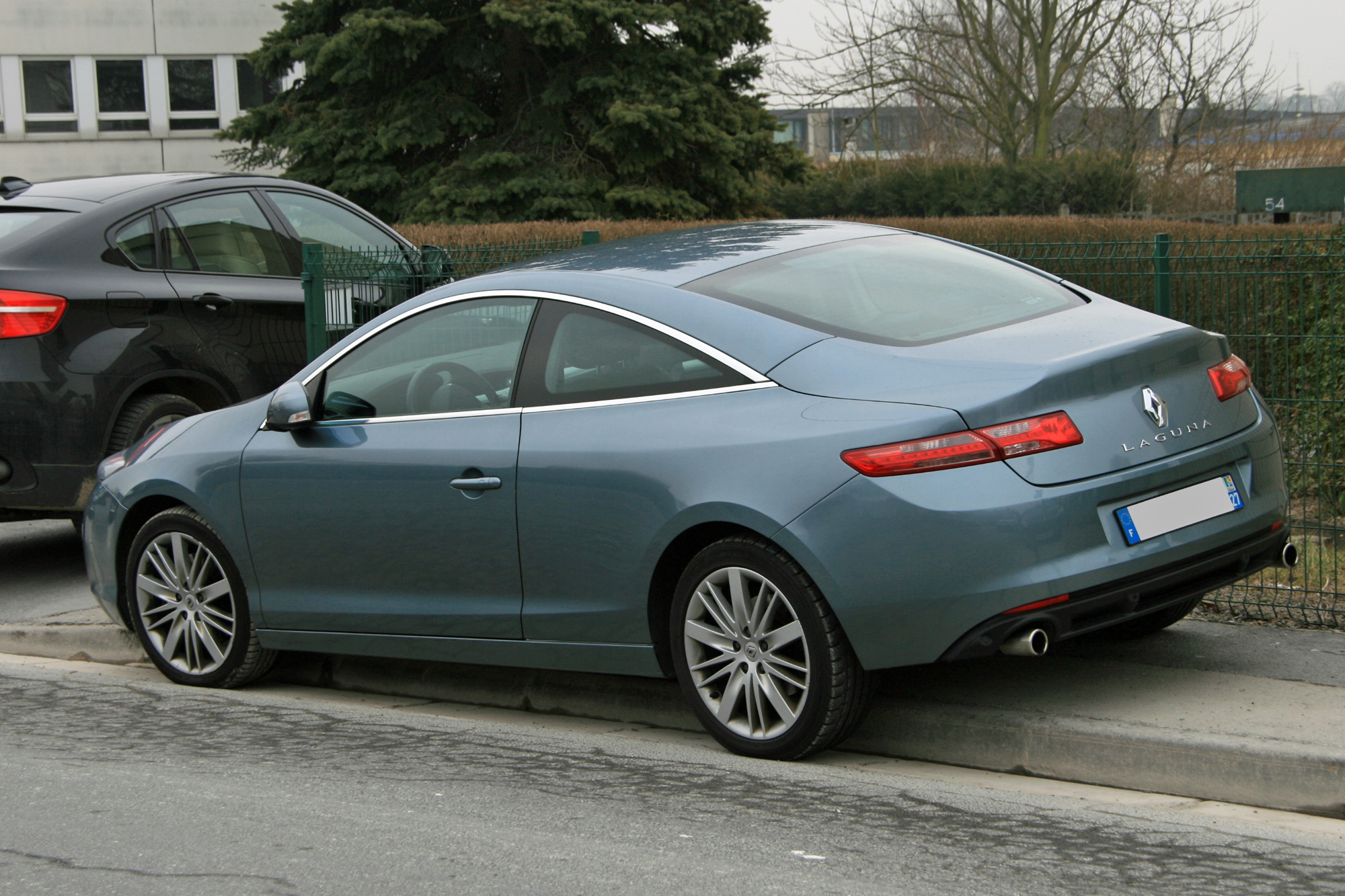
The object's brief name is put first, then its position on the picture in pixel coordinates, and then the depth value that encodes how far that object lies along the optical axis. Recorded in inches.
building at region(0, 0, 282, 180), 1503.4
